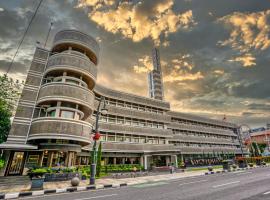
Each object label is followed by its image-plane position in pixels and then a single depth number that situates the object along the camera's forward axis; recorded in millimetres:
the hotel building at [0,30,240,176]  19391
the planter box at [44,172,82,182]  16109
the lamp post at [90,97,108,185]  13214
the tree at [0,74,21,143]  17422
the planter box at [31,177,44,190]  11705
